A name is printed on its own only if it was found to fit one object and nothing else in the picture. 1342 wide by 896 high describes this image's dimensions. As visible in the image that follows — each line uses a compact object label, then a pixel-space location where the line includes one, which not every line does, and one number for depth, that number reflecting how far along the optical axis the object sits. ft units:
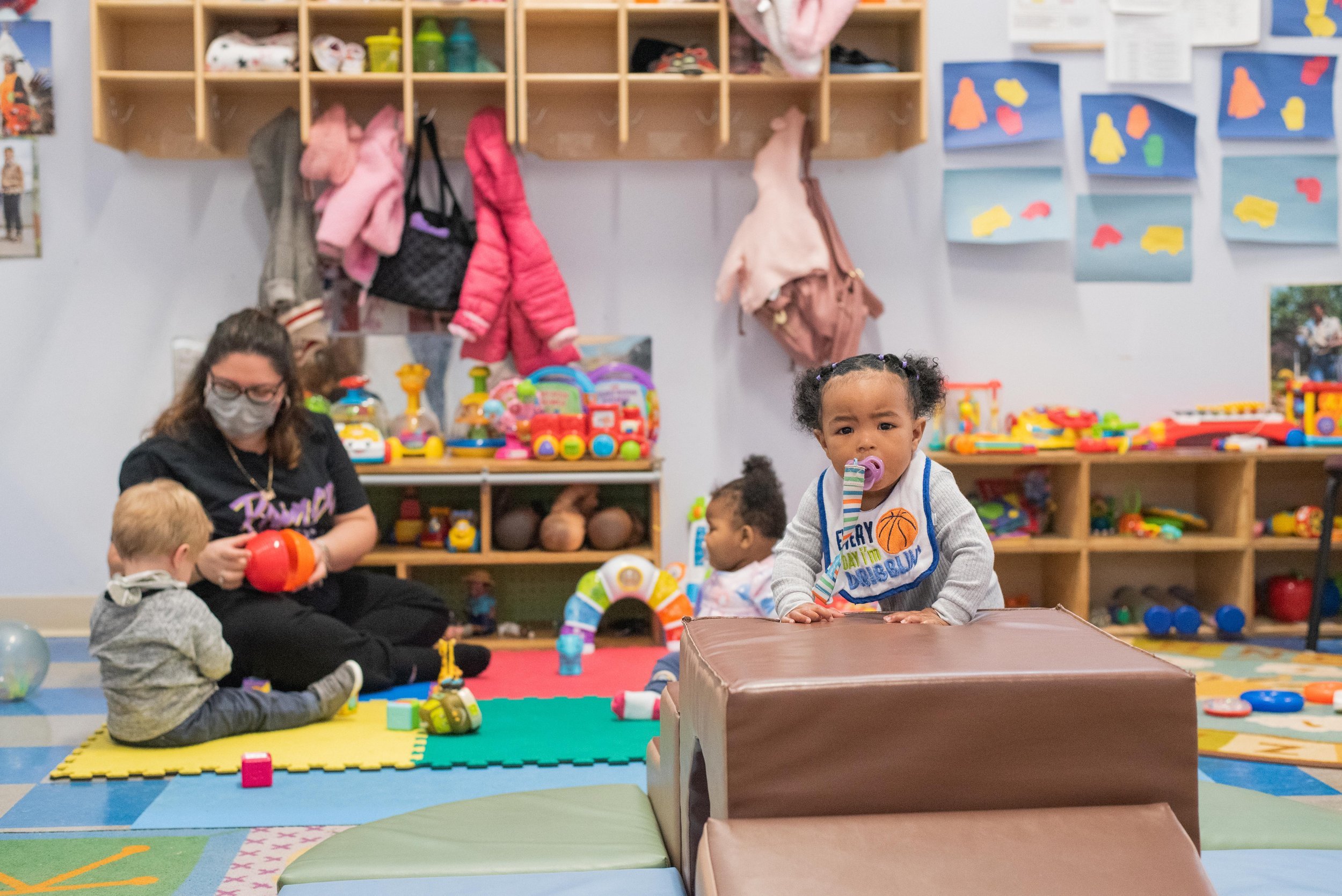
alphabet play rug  8.93
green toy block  9.64
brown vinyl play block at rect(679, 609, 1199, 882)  4.38
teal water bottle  13.87
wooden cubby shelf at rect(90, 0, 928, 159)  13.33
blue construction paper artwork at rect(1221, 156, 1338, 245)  15.02
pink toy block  8.21
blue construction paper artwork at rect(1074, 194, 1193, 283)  14.97
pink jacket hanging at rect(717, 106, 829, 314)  13.88
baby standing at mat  6.44
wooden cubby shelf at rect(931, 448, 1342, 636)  13.83
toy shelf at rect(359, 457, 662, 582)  13.21
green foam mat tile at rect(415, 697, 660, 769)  8.87
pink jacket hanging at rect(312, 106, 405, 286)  13.42
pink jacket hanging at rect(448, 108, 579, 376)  13.78
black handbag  13.84
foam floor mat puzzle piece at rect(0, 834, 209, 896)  6.48
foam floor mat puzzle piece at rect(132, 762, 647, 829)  7.61
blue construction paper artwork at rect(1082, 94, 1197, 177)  14.80
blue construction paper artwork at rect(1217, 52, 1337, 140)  14.88
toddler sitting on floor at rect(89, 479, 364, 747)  8.93
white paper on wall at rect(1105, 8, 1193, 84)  14.74
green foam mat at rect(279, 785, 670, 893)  5.39
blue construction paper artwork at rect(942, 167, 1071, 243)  14.76
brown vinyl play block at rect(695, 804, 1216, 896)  4.14
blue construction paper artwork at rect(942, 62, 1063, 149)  14.67
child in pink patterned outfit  10.21
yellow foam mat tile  8.61
